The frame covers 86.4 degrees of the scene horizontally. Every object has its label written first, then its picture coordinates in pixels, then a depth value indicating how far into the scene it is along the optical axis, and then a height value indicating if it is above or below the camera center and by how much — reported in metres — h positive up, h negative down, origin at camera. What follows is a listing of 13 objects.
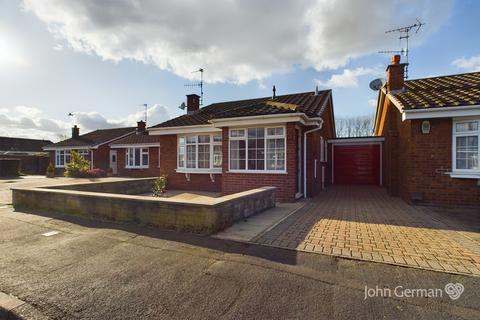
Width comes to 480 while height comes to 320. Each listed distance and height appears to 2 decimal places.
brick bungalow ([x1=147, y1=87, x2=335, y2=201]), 9.24 +0.46
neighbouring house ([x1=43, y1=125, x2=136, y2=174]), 24.78 +1.17
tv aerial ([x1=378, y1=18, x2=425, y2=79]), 13.16 +6.71
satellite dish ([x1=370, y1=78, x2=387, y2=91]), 16.55 +4.87
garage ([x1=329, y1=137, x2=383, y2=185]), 17.02 -0.10
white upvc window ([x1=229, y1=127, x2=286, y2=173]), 9.41 +0.36
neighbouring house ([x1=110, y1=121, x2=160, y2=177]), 20.92 +0.34
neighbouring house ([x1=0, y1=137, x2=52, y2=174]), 30.27 +1.34
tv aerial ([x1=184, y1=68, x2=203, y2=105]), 18.23 +5.41
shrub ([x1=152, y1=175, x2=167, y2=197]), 10.49 -1.22
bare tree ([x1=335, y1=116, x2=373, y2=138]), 45.03 +5.66
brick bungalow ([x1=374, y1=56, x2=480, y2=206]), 8.06 +0.43
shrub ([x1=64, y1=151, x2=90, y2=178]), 20.23 -0.64
